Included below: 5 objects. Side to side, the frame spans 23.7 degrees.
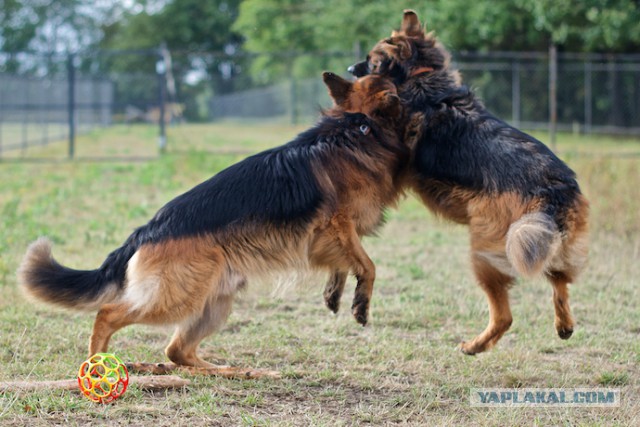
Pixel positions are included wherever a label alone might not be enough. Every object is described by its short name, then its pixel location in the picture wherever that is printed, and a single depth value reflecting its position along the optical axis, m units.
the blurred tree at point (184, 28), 110.79
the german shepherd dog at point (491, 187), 9.42
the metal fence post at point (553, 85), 34.33
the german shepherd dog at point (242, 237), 8.93
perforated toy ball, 8.27
